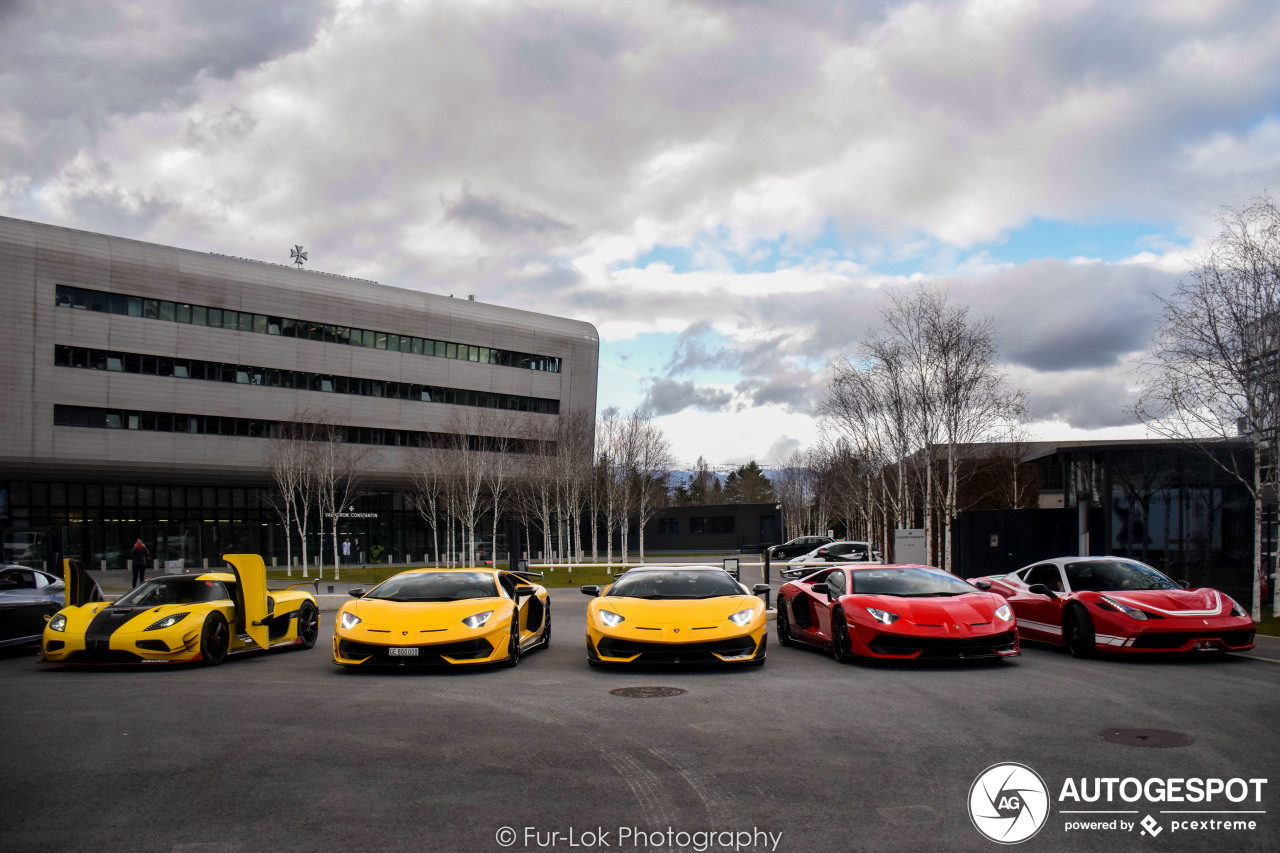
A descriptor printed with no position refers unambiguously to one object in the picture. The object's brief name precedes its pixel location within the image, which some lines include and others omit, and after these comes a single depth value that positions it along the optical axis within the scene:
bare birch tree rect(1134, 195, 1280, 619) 19.50
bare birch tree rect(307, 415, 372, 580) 48.94
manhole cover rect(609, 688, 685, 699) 9.52
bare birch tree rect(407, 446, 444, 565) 51.62
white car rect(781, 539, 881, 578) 37.44
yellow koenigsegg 12.41
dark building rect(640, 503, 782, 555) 87.31
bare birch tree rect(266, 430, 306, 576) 48.09
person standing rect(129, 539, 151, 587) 36.09
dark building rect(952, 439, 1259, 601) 22.88
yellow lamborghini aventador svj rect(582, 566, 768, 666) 11.20
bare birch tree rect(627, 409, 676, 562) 51.91
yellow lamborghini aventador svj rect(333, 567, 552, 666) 11.38
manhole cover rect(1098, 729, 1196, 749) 7.03
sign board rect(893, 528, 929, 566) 30.17
